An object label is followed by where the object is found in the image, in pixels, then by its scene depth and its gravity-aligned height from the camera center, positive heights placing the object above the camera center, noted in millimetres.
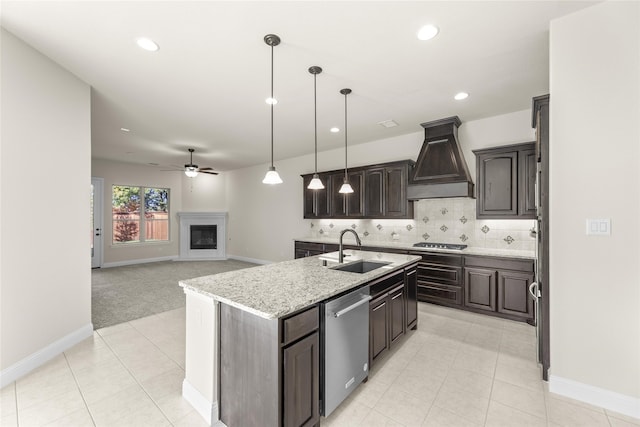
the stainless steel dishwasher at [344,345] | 1734 -925
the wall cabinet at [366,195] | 4645 +349
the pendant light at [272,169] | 2243 +423
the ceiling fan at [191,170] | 5695 +917
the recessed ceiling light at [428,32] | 2140 +1471
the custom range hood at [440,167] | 4035 +725
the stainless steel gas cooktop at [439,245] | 4157 -508
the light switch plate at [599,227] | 1891 -94
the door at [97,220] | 6762 -170
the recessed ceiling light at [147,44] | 2292 +1469
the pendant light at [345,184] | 3240 +365
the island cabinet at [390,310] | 2243 -914
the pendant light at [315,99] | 2742 +1462
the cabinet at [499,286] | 3352 -949
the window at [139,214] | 7285 -21
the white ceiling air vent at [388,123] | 4293 +1467
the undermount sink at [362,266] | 2721 -545
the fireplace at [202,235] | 8320 -689
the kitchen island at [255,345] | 1464 -788
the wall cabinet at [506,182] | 3498 +433
